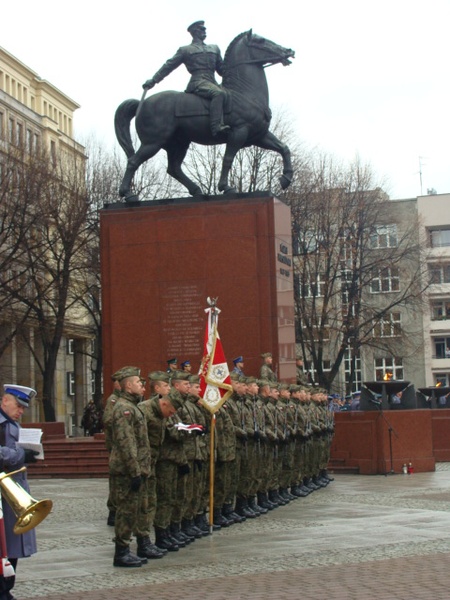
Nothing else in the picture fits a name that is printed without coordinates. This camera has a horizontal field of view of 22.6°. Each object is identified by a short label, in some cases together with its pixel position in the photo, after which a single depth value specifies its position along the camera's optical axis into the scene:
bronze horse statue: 21.86
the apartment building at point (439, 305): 74.75
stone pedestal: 20.92
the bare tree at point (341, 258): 45.72
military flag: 14.35
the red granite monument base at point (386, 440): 24.02
